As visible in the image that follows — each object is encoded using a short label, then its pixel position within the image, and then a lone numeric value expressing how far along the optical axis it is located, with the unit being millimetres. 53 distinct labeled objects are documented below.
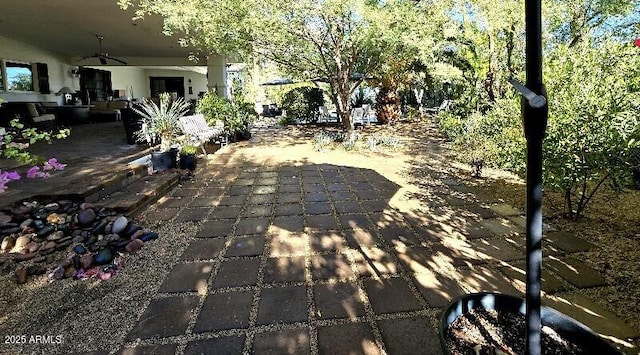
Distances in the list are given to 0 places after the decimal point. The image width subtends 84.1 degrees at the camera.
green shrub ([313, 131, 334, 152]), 7698
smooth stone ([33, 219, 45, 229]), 2920
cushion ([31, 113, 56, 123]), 9453
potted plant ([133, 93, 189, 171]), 5137
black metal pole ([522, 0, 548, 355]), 900
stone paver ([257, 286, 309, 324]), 1874
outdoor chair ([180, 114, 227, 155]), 6059
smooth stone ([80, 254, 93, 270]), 2460
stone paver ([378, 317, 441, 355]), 1631
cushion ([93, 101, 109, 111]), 13336
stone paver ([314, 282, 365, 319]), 1911
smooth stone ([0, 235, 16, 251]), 2684
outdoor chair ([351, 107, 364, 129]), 11570
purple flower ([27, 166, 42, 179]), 2108
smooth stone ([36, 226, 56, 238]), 2848
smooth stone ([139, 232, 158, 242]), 2922
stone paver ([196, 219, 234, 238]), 3039
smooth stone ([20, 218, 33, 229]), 2893
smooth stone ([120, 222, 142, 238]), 2943
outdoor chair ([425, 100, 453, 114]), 13608
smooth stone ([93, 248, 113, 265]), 2516
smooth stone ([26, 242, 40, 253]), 2650
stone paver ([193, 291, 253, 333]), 1819
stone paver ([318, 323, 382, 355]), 1638
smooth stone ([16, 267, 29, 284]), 2285
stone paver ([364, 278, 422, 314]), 1953
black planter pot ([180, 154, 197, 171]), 5371
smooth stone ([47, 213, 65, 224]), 3018
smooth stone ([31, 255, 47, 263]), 2548
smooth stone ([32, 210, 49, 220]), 3032
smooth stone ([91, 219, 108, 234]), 2961
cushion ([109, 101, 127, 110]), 13578
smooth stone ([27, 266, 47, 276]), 2375
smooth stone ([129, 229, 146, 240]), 2910
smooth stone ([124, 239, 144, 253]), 2736
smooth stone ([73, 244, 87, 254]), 2629
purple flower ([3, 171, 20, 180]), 1956
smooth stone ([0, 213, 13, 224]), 2881
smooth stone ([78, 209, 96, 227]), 3021
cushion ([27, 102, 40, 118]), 9612
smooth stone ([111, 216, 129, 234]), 2949
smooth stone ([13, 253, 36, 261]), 2557
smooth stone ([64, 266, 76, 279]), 2382
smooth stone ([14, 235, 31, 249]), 2713
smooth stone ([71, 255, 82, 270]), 2451
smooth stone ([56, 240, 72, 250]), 2740
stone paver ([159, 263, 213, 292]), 2193
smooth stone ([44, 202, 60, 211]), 3170
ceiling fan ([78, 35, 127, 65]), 9715
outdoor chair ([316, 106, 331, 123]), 12516
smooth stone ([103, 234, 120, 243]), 2804
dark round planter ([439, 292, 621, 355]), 1136
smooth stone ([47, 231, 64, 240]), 2832
